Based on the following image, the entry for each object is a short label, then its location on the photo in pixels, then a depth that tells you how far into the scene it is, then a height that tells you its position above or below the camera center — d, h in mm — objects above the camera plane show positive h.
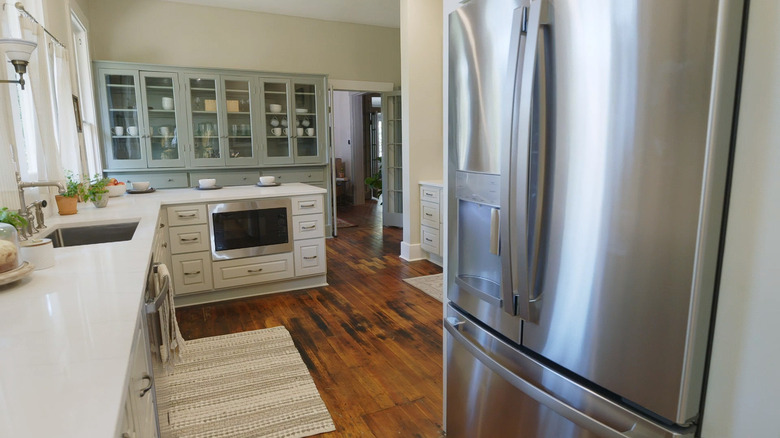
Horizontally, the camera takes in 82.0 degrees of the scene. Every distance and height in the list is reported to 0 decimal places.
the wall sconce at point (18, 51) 1726 +377
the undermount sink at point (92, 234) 2317 -459
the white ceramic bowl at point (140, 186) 3842 -322
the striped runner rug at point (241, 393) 1974 -1210
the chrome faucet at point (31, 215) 1906 -291
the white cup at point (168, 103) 4902 +484
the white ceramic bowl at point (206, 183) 3865 -302
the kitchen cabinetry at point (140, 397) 936 -589
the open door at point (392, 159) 6242 -177
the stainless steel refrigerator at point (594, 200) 856 -125
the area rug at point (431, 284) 3704 -1188
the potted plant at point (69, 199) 2607 -294
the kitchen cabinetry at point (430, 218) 4336 -706
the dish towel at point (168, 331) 1688 -702
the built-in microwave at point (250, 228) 3416 -622
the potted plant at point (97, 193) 2758 -275
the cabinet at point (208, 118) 4734 +330
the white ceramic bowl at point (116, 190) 3459 -325
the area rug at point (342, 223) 6773 -1167
